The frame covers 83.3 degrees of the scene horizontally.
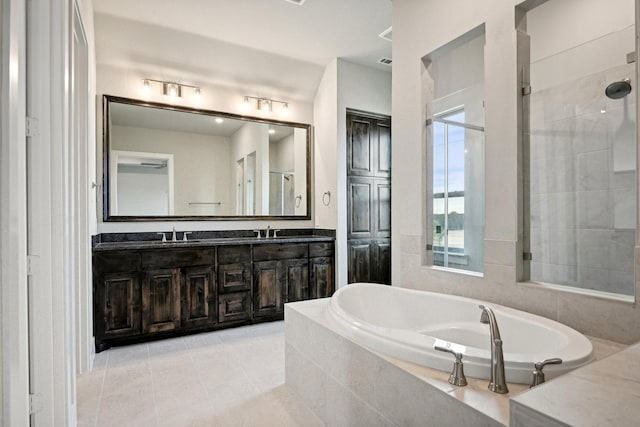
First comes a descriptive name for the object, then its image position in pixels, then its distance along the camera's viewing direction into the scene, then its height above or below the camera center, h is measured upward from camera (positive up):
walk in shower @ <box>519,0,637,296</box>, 1.75 +0.33
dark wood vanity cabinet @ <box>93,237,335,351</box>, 2.83 -0.65
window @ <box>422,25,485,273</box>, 2.43 +0.42
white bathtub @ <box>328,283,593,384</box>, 1.25 -0.55
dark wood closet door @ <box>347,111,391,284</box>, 4.06 +0.18
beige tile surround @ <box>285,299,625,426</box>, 1.12 -0.67
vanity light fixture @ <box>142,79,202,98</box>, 3.45 +1.24
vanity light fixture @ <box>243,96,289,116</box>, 3.97 +1.23
